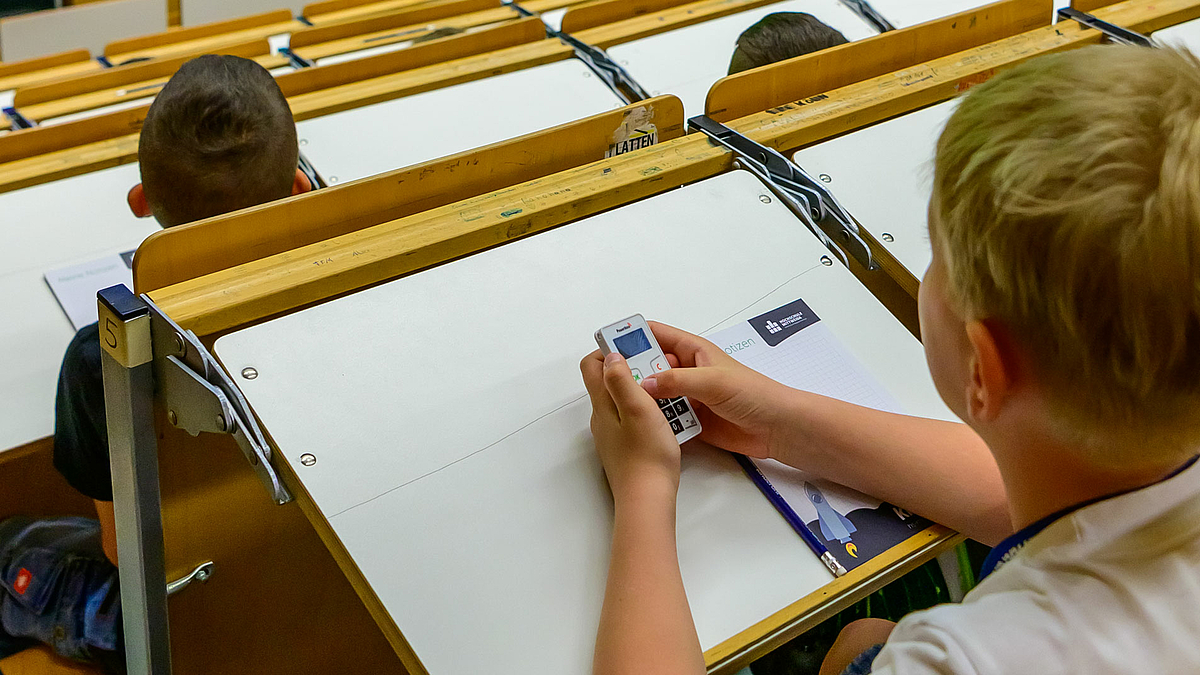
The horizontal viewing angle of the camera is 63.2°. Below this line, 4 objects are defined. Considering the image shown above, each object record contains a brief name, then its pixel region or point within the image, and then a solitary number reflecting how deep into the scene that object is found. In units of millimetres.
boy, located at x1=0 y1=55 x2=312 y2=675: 1312
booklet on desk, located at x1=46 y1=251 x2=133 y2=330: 1493
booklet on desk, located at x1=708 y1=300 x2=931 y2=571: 990
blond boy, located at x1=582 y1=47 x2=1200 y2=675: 614
